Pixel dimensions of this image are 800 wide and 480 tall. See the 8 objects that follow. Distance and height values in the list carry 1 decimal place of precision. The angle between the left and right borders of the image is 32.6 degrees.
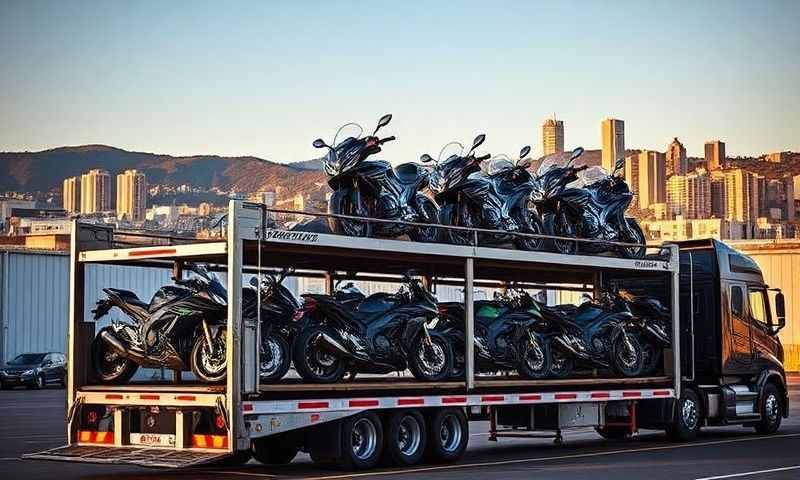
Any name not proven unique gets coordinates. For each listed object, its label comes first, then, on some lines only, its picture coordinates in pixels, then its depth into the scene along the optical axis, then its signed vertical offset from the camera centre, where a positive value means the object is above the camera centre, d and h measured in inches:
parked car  1702.8 -62.7
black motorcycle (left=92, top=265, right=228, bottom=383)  596.7 -5.9
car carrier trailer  573.3 -34.5
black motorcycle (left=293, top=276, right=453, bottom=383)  626.2 -9.2
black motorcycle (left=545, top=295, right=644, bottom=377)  792.3 -11.2
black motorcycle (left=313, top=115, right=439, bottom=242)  680.4 +65.9
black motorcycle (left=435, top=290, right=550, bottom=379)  730.8 -10.5
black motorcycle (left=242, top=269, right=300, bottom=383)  597.6 -0.4
